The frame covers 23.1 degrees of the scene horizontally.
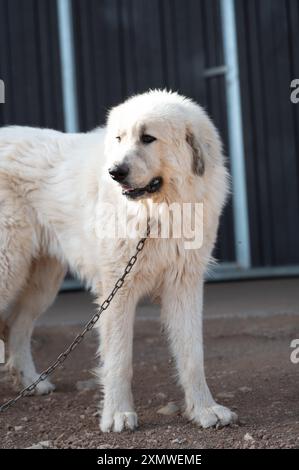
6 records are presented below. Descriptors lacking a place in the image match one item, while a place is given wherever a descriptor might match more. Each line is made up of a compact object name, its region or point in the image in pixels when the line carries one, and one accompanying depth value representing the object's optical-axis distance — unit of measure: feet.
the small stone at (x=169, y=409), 13.12
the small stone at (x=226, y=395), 14.08
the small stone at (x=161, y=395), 14.32
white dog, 12.09
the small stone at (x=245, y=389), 14.39
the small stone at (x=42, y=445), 11.41
